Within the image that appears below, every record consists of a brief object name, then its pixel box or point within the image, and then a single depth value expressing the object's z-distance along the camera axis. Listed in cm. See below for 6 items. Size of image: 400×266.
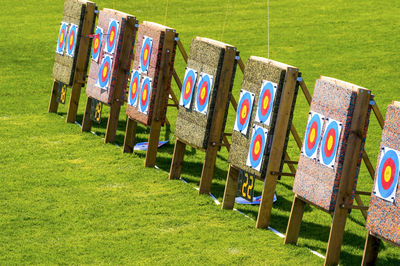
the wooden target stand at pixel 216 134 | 1551
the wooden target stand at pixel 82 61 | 2073
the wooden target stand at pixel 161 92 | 1717
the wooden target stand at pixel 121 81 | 1882
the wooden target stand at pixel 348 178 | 1258
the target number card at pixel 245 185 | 1450
